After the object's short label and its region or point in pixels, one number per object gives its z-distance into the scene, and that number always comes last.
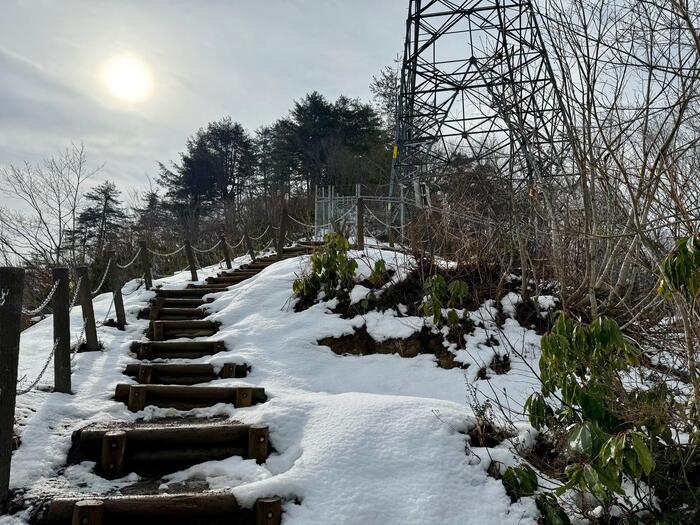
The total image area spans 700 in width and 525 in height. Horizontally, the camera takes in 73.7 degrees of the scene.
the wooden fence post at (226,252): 11.60
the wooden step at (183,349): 5.83
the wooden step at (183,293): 8.47
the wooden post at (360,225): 8.49
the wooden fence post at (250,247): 12.32
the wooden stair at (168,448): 2.62
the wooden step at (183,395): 4.26
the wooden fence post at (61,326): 4.11
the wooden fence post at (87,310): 5.25
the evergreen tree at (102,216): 24.72
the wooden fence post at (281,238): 11.69
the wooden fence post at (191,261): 10.25
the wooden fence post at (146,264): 8.88
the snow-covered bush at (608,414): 2.31
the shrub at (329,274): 6.75
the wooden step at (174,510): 2.56
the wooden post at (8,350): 2.69
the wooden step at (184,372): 4.97
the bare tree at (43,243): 15.30
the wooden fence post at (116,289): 6.55
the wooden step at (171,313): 7.48
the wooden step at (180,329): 6.59
